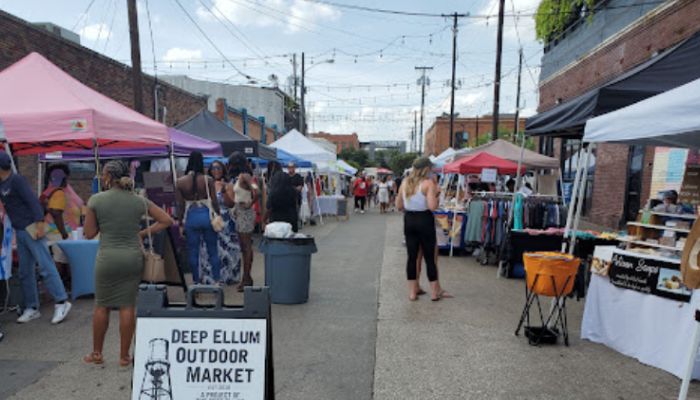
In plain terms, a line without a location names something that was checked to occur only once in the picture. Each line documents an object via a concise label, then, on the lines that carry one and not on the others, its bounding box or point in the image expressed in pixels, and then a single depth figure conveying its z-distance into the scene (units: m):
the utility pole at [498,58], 15.78
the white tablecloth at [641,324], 3.78
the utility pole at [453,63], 26.91
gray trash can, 5.50
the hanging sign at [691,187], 5.27
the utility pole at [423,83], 42.57
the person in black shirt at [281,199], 6.86
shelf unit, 4.55
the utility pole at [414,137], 73.11
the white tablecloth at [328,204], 17.44
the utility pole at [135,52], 10.20
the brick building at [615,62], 10.80
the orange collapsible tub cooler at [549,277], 4.22
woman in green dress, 3.54
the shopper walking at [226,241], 6.43
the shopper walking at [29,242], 4.63
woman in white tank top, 5.54
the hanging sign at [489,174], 9.85
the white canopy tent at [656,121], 3.39
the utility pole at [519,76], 28.08
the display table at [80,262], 5.66
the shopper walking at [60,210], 5.55
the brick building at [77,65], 10.45
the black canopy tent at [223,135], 9.89
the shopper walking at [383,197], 21.08
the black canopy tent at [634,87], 5.42
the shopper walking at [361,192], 21.31
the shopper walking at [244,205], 6.15
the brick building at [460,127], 65.06
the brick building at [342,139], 109.31
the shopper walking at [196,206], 5.78
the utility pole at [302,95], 30.39
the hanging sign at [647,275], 3.90
